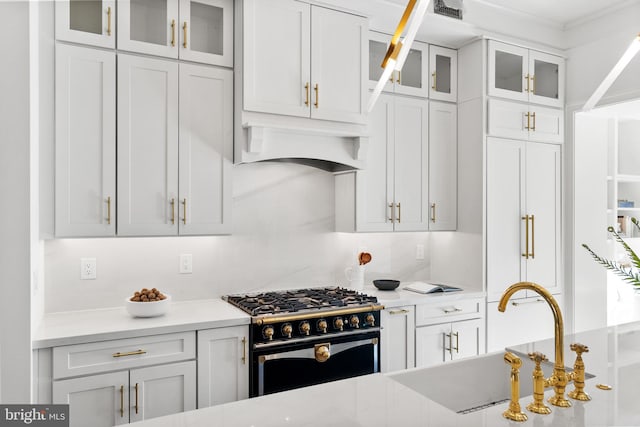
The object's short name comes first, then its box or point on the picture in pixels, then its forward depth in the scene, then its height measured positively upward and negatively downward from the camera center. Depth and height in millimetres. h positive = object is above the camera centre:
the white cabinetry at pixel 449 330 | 2994 -789
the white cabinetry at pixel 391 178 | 3139 +235
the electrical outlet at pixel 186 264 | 2836 -321
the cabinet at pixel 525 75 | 3379 +1040
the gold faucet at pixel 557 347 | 1254 -367
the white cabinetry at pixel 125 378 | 2066 -773
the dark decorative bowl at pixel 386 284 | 3171 -496
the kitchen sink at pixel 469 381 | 1546 -582
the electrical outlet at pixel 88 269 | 2588 -323
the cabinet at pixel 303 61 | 2625 +898
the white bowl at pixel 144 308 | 2326 -485
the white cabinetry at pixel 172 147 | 2436 +348
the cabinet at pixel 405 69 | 3191 +1010
